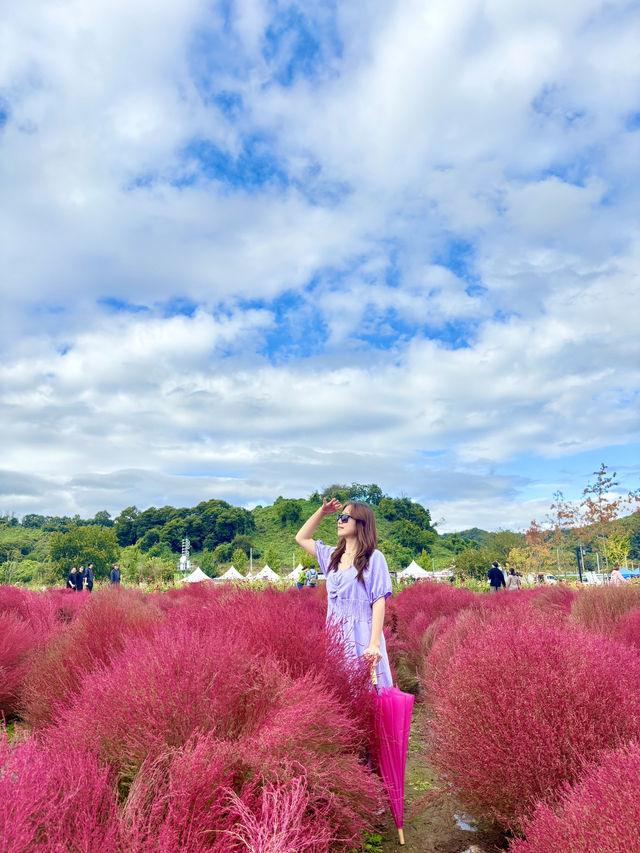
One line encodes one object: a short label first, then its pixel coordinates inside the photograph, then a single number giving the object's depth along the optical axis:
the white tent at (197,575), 43.77
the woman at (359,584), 3.57
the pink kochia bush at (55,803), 1.49
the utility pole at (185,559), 74.53
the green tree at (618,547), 22.78
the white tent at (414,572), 44.39
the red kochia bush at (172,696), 2.13
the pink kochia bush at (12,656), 4.84
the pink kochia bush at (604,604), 5.60
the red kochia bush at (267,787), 1.72
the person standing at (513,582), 17.59
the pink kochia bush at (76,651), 3.68
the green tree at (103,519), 136.75
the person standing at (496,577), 17.66
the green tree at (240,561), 67.89
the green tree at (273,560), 60.34
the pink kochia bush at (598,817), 1.65
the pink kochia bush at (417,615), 7.22
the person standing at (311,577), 19.23
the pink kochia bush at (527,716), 2.54
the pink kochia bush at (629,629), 4.29
